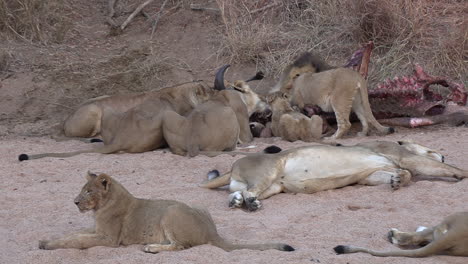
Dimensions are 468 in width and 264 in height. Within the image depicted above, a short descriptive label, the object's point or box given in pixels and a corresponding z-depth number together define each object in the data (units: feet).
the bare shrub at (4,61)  42.78
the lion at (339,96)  34.78
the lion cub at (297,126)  33.58
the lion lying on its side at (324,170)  24.88
